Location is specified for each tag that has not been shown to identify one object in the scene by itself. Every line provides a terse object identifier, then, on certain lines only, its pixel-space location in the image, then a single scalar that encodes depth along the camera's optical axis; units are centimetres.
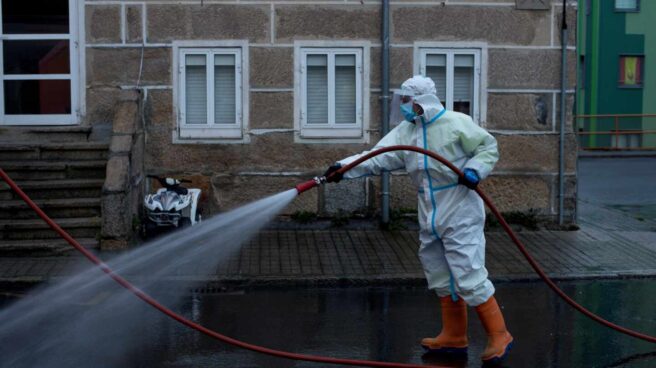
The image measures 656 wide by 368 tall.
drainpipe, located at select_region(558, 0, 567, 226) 1284
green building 3625
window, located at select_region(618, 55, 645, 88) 3719
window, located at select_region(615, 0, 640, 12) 3678
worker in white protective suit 671
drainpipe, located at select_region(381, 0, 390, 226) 1260
